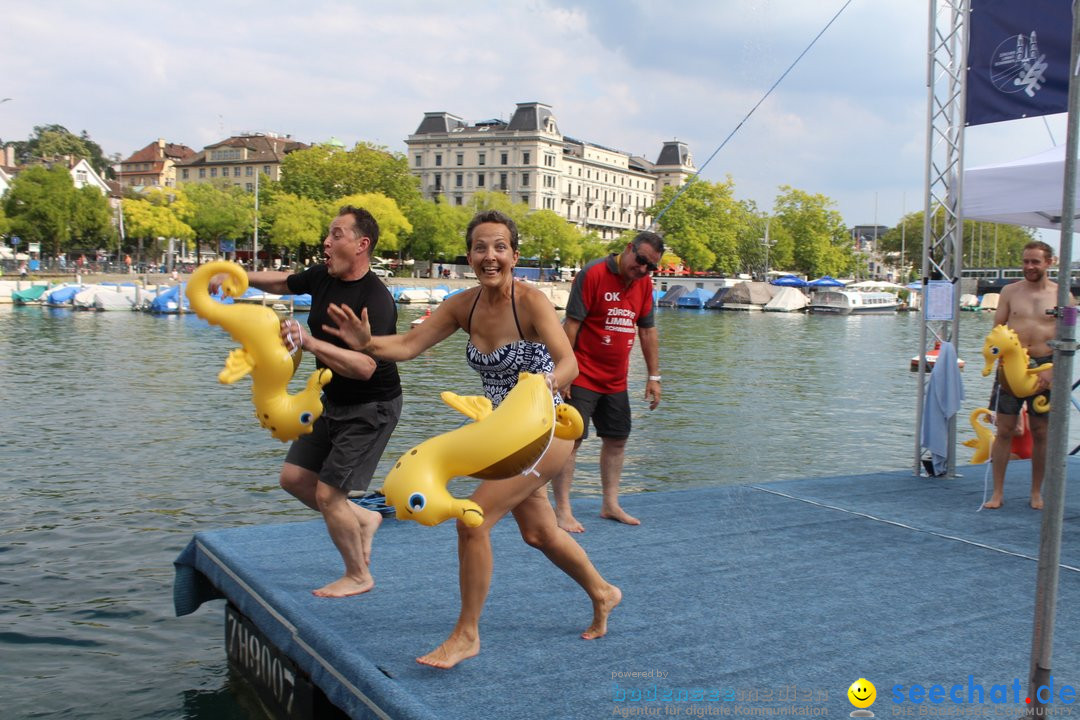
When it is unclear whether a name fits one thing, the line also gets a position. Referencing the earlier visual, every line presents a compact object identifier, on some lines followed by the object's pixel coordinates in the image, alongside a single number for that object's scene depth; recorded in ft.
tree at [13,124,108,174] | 440.45
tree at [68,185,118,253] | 237.25
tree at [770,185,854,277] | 284.00
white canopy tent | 26.68
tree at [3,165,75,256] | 225.15
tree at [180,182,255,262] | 258.16
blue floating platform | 12.98
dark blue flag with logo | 26.27
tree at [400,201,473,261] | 301.63
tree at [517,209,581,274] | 317.42
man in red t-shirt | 21.99
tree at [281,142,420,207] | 317.42
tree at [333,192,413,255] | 265.28
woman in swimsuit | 13.30
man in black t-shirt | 16.24
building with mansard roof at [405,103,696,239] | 426.92
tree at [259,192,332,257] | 257.14
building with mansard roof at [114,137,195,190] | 481.87
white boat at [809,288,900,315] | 259.19
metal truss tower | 29.22
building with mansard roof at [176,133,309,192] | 441.68
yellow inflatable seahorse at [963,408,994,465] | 35.53
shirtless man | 25.18
